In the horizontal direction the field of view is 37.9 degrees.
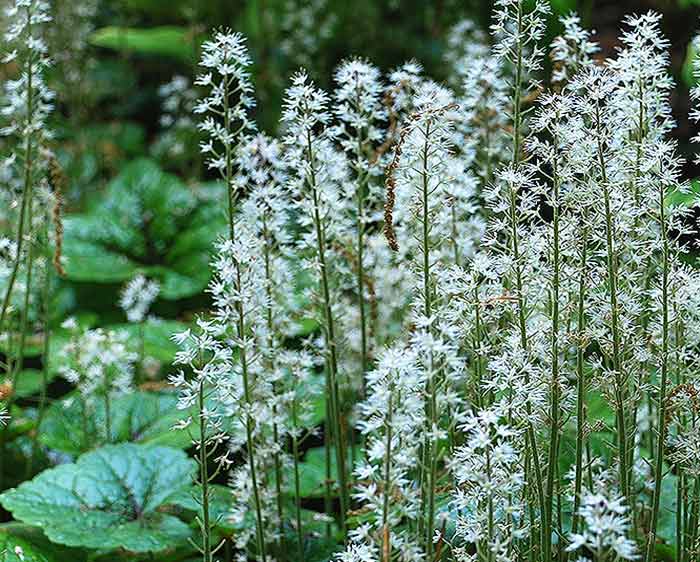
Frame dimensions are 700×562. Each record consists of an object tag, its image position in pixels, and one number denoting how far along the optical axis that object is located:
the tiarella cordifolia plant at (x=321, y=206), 2.17
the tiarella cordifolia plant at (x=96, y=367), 3.26
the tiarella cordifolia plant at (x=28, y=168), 2.69
